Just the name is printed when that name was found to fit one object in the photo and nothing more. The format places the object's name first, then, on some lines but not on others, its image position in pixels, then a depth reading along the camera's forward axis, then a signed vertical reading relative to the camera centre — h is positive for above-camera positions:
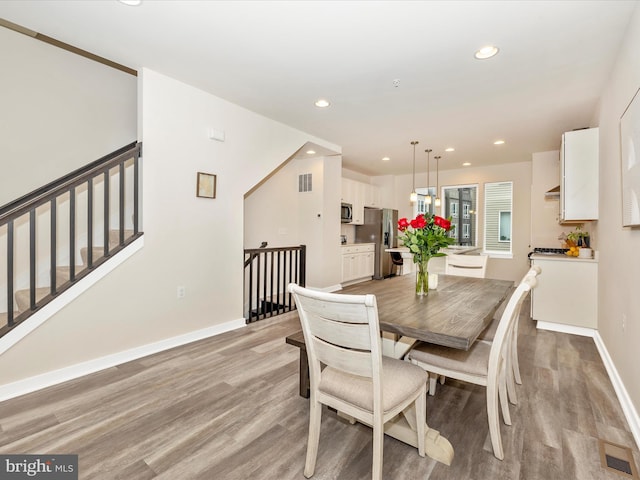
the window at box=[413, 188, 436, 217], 7.47 +0.94
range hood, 5.07 +0.85
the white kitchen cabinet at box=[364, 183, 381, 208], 7.34 +1.07
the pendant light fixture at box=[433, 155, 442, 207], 5.59 +1.38
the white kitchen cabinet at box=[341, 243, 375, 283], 6.34 -0.49
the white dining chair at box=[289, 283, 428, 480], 1.25 -0.65
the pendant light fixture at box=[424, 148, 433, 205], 5.37 +1.60
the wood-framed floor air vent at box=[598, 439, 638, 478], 1.55 -1.15
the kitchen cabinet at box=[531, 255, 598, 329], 3.49 -0.60
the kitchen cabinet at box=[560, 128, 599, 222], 3.30 +0.74
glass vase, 2.27 -0.30
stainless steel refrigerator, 7.12 +0.14
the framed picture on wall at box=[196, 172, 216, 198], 3.29 +0.58
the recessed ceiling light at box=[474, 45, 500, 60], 2.41 +1.51
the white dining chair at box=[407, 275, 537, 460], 1.61 -0.69
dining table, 1.48 -0.42
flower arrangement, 2.18 +0.01
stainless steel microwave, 6.52 +0.58
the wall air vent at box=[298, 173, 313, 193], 5.66 +1.06
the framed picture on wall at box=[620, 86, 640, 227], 1.90 +0.54
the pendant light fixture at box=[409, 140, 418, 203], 4.98 +1.59
